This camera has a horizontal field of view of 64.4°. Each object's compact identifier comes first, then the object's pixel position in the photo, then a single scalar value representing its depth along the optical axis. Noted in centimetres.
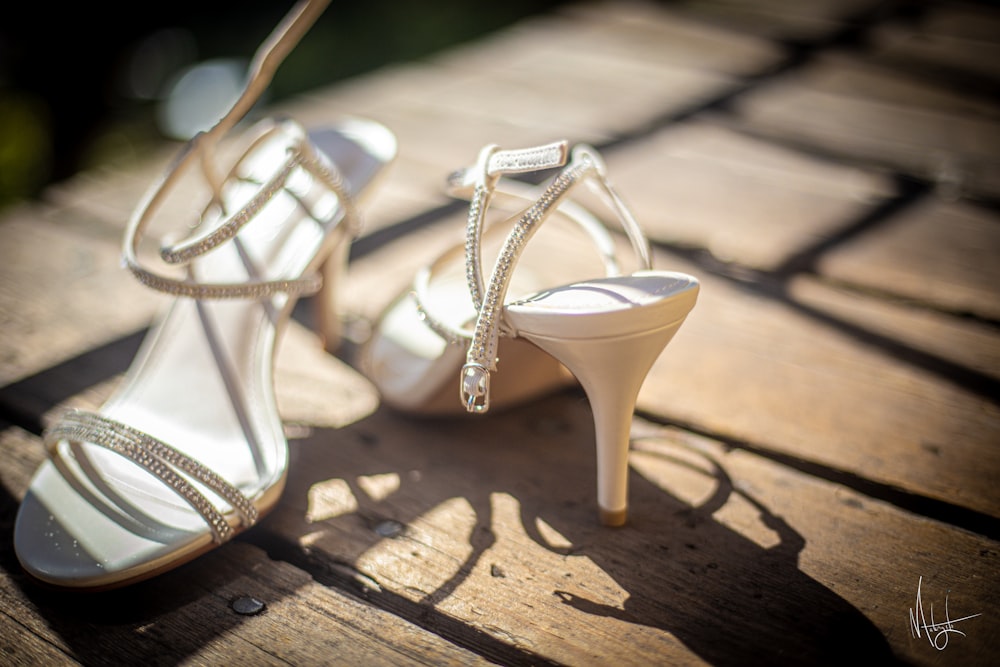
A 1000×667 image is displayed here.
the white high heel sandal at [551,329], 60
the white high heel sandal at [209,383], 63
